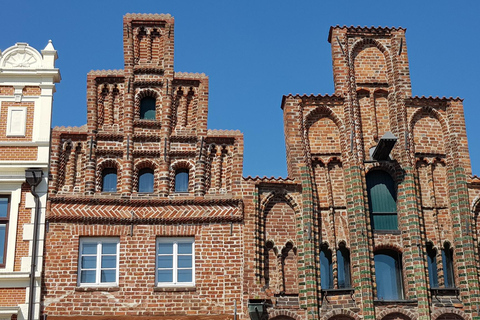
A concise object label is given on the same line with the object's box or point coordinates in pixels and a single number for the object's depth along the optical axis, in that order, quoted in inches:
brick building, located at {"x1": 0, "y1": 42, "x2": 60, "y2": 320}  730.8
